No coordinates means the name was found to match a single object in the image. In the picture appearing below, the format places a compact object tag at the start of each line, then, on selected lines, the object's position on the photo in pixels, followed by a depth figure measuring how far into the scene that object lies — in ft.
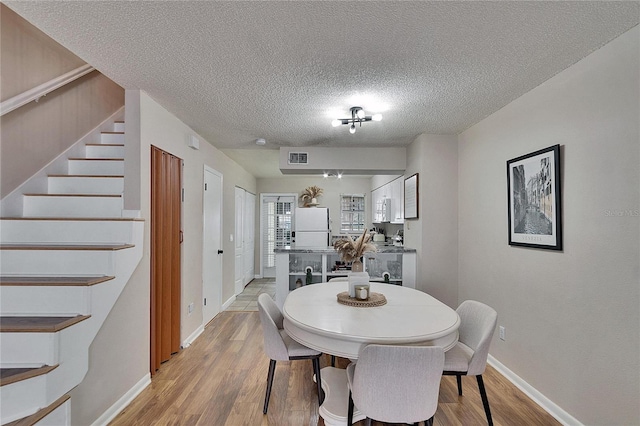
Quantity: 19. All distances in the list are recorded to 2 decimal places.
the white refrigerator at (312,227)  15.52
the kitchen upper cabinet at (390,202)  14.93
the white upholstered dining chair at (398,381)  4.59
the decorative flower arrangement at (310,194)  20.04
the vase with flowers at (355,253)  7.41
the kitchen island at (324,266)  12.30
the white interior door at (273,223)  23.03
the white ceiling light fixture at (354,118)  8.68
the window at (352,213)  23.06
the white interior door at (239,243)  18.15
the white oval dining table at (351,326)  5.30
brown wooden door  8.61
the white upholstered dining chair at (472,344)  5.97
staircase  4.98
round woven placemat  7.00
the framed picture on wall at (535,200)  6.92
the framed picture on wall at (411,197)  12.10
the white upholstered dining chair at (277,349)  6.81
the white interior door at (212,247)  12.50
